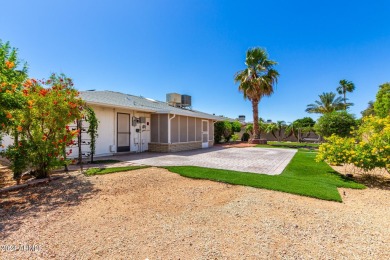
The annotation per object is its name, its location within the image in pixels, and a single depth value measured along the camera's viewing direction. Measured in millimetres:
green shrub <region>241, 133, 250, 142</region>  26516
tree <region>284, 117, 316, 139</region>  27219
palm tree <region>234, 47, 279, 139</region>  20219
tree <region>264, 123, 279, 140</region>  29188
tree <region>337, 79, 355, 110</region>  34022
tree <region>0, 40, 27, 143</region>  4219
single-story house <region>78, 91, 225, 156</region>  10602
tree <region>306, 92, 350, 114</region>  32844
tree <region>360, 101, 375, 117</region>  39575
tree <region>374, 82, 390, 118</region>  15322
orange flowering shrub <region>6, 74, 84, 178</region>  5328
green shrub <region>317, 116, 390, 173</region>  5938
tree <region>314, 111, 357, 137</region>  14398
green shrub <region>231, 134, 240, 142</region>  24327
